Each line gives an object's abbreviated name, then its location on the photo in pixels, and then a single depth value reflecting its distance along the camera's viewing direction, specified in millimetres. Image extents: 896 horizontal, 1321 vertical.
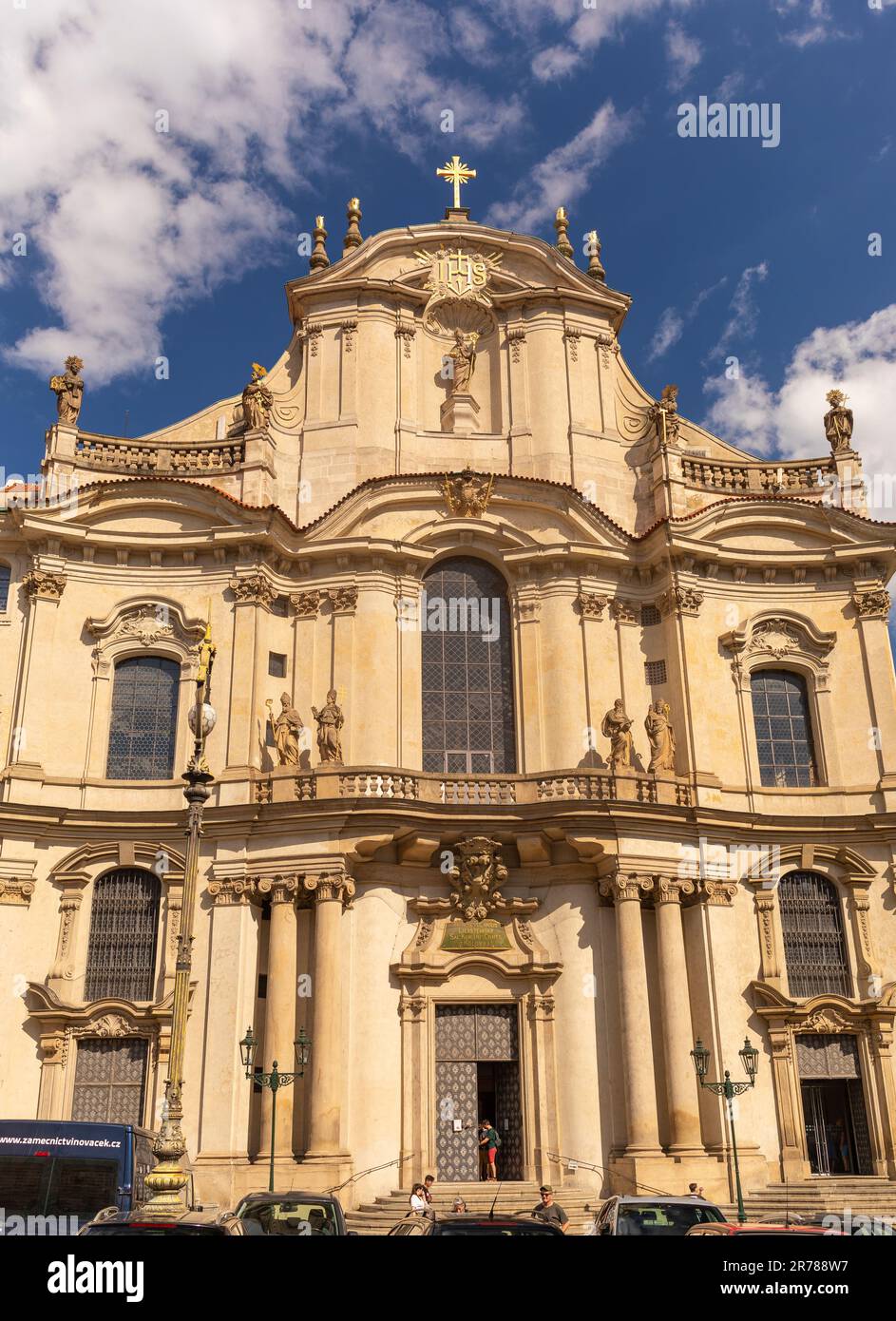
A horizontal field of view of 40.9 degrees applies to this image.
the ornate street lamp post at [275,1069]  21969
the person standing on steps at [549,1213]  16905
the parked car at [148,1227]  9383
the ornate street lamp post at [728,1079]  22625
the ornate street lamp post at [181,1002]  14203
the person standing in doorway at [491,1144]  24125
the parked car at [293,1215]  12641
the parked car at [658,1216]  12672
